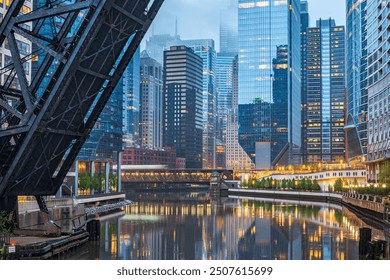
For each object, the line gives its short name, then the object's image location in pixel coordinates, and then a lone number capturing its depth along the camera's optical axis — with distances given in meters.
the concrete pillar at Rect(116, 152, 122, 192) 109.44
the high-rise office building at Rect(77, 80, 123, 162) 106.81
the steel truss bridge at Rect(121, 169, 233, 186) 182.15
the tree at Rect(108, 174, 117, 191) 111.60
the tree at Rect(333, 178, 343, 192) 110.81
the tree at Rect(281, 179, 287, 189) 134.38
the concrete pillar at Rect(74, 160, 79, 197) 86.31
